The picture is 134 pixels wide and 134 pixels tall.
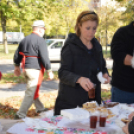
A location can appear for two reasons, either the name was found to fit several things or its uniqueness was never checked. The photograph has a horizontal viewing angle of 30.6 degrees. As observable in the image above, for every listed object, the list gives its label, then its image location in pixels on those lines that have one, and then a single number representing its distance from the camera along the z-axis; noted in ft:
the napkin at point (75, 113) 8.08
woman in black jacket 9.07
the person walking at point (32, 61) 17.08
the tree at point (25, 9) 51.85
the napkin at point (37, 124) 7.69
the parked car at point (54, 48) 64.18
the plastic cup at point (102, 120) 7.41
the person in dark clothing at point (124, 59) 9.95
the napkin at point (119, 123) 7.61
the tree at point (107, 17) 60.29
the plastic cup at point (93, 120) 7.32
